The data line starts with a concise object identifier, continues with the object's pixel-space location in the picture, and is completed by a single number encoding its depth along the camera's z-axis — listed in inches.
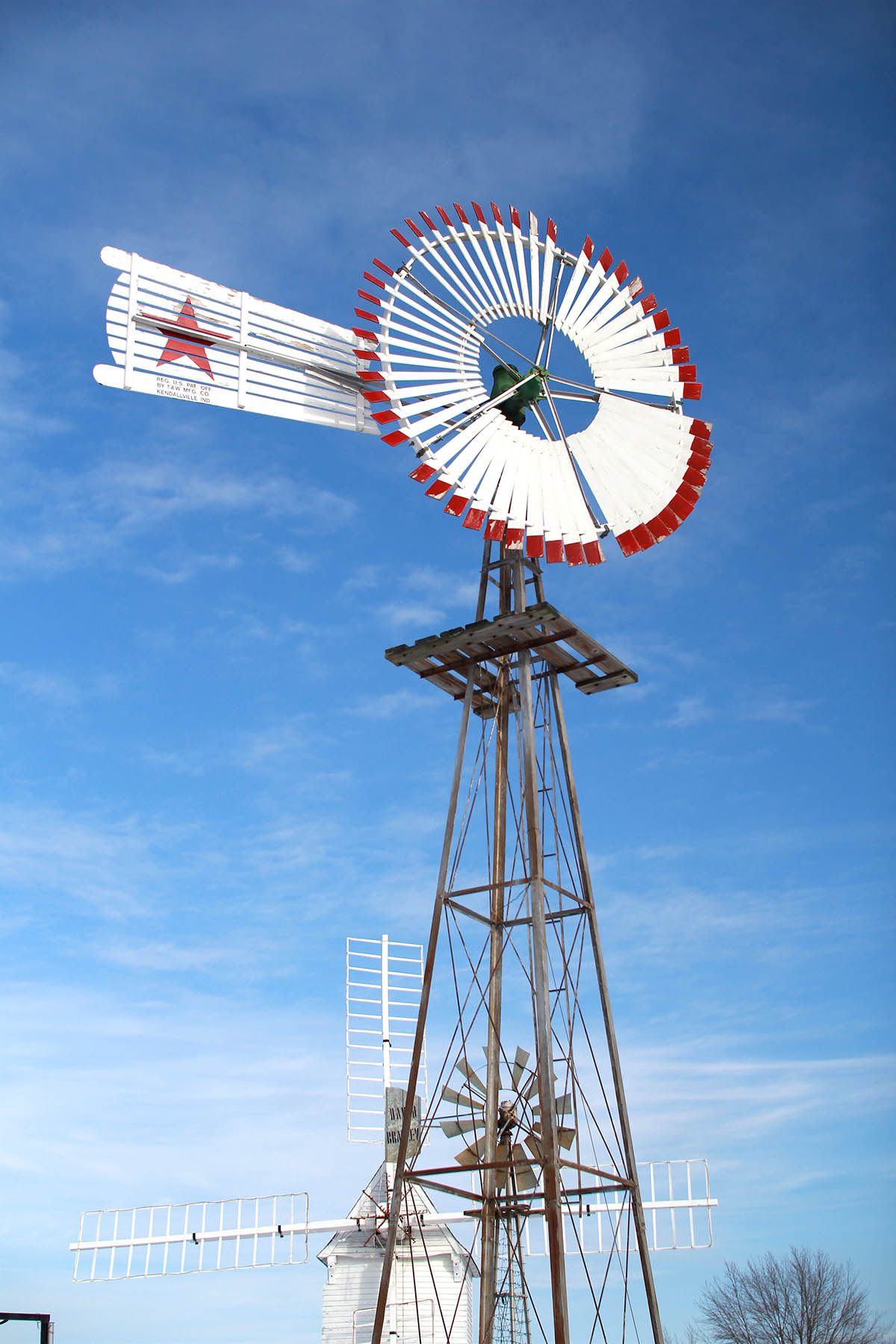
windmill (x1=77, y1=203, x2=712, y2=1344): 754.2
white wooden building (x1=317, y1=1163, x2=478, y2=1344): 1044.5
